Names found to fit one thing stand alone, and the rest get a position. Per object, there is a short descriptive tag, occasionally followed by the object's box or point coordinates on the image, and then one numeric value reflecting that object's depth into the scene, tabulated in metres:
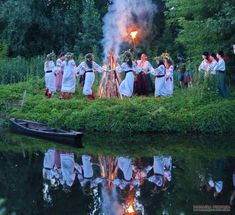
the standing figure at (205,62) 20.55
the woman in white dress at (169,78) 21.81
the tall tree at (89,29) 30.92
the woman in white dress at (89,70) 20.73
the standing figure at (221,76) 19.85
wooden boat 16.11
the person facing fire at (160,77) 21.42
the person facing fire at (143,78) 22.06
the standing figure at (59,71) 22.66
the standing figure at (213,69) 19.34
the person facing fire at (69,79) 21.17
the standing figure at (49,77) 21.67
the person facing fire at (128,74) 20.66
